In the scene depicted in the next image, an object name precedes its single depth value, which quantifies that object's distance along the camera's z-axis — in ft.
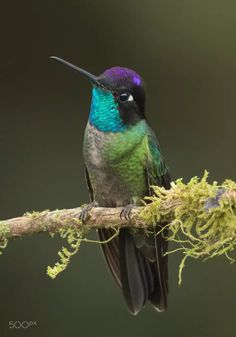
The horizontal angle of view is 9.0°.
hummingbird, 21.72
